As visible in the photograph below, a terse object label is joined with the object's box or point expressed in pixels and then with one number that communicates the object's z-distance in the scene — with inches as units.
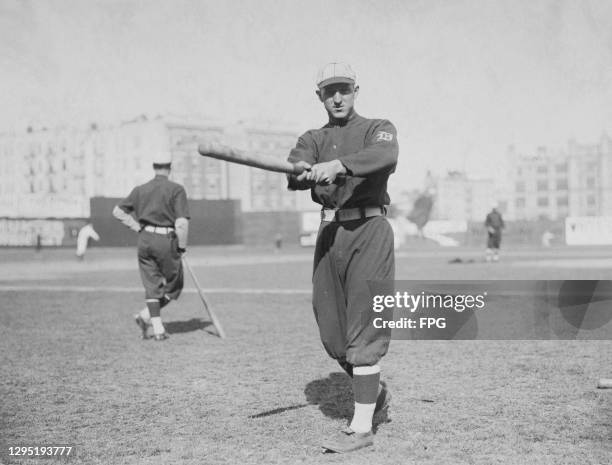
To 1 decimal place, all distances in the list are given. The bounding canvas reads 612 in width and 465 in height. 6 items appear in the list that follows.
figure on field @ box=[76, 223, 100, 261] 1174.6
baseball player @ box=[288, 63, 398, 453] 161.5
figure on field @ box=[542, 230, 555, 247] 1916.8
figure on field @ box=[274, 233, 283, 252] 1724.3
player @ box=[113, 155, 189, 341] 317.4
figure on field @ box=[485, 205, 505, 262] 958.4
